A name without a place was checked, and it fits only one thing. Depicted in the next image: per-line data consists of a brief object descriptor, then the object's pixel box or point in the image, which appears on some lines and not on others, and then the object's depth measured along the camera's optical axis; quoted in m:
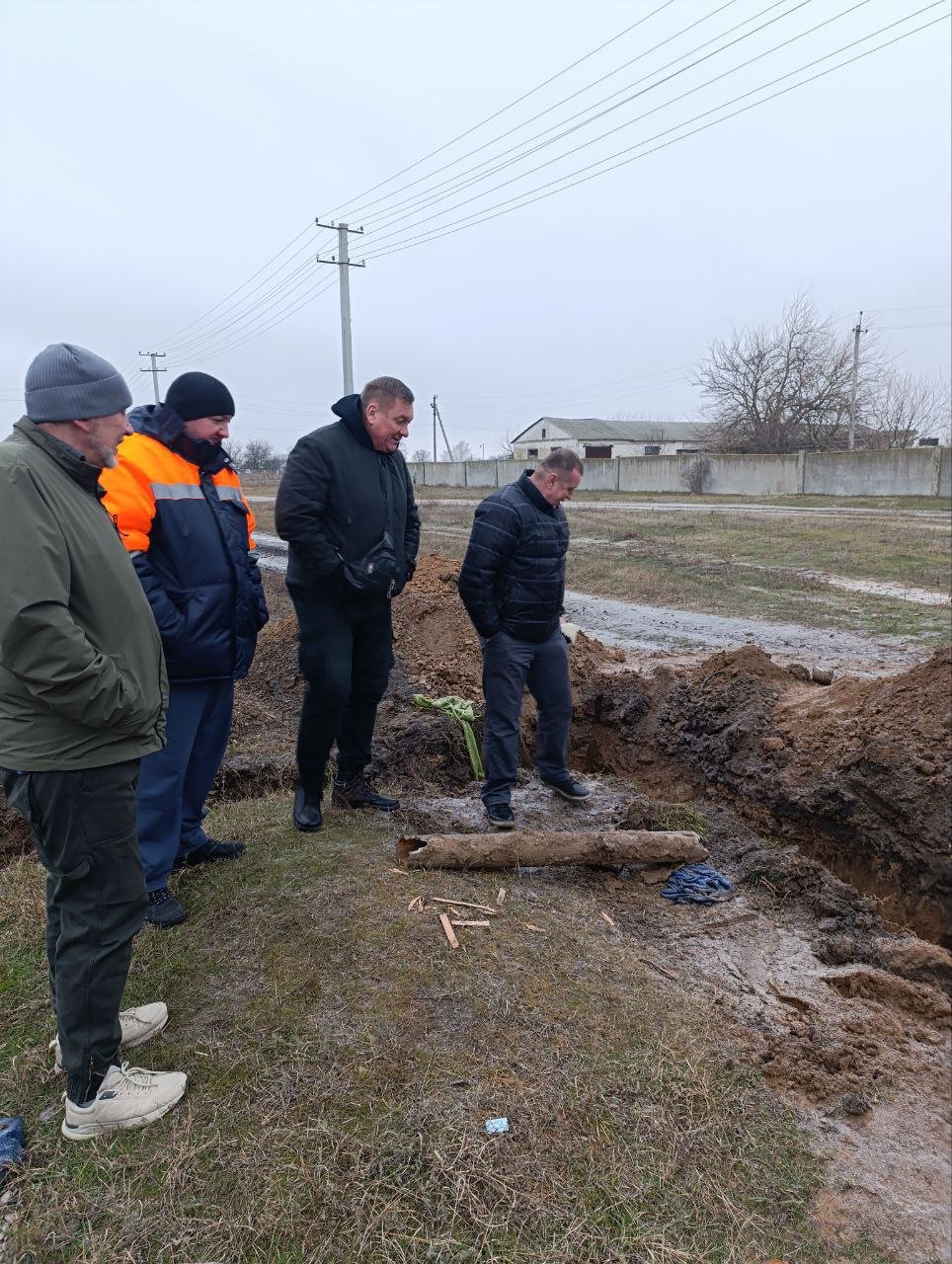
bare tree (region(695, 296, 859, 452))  44.09
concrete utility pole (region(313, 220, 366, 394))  25.00
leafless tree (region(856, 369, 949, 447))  44.88
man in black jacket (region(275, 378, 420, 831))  3.81
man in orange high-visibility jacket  3.21
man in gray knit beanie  2.09
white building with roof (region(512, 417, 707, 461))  62.44
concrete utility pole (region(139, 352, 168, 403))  51.78
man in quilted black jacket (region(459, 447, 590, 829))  4.44
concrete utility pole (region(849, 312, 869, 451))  43.29
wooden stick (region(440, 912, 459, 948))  3.16
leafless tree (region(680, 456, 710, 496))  38.16
